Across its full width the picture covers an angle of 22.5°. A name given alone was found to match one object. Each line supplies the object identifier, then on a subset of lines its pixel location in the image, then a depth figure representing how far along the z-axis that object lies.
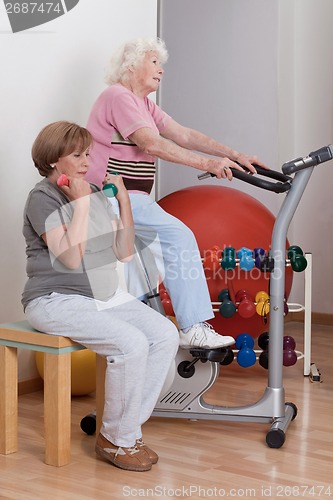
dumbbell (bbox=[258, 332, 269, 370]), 3.38
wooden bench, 2.51
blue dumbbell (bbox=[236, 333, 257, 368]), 3.27
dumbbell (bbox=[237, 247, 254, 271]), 3.32
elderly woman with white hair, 2.81
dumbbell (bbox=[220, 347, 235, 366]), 3.24
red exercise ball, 3.55
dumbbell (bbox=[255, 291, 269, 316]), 3.33
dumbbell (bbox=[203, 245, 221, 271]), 3.40
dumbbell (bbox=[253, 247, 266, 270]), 3.21
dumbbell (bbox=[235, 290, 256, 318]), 3.37
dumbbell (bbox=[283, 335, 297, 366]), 3.41
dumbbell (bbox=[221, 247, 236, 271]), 3.35
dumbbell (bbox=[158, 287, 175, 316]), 3.42
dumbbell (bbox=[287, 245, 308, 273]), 3.34
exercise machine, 2.70
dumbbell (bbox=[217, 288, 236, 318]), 3.36
